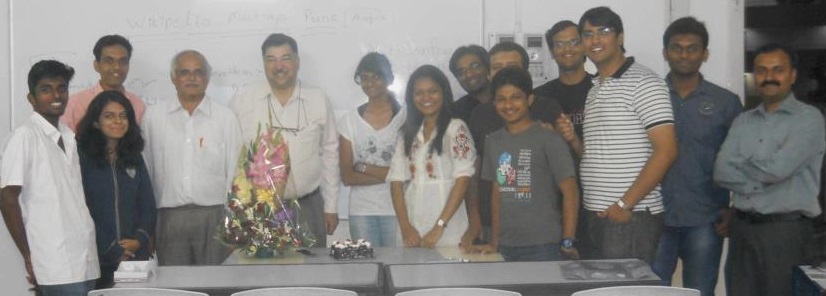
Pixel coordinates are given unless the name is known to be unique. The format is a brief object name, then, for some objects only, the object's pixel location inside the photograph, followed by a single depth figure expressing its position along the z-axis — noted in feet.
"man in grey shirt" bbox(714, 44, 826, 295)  13.09
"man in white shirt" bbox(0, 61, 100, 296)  12.60
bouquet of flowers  12.62
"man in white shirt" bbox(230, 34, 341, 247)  16.43
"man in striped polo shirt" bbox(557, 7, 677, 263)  12.98
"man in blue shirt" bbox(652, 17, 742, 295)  14.07
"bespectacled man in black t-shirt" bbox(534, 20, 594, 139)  14.98
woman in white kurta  14.78
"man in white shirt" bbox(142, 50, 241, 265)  15.79
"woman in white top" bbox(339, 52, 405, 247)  16.10
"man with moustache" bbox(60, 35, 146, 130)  16.39
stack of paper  10.55
